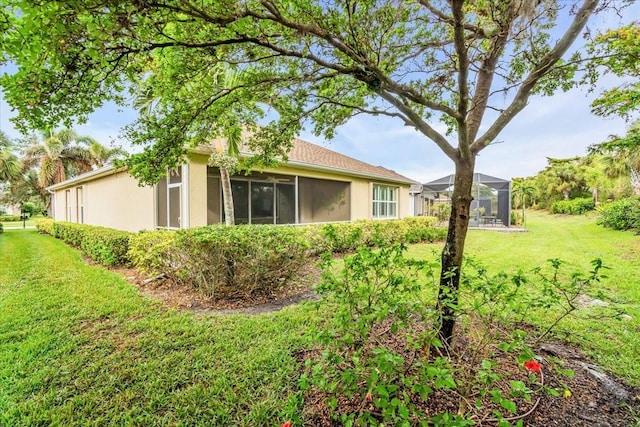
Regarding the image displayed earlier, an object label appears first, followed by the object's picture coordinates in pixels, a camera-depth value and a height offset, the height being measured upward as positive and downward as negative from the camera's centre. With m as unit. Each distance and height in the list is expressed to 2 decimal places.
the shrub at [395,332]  1.88 -0.96
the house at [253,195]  8.23 +0.65
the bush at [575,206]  28.48 +0.26
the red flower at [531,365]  2.05 -1.15
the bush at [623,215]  13.76 -0.34
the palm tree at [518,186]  21.36 +1.87
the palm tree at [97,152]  25.20 +5.46
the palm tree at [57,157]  22.97 +4.73
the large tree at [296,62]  1.94 +1.49
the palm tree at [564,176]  33.19 +3.90
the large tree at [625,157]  9.87 +2.52
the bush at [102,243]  8.13 -0.98
